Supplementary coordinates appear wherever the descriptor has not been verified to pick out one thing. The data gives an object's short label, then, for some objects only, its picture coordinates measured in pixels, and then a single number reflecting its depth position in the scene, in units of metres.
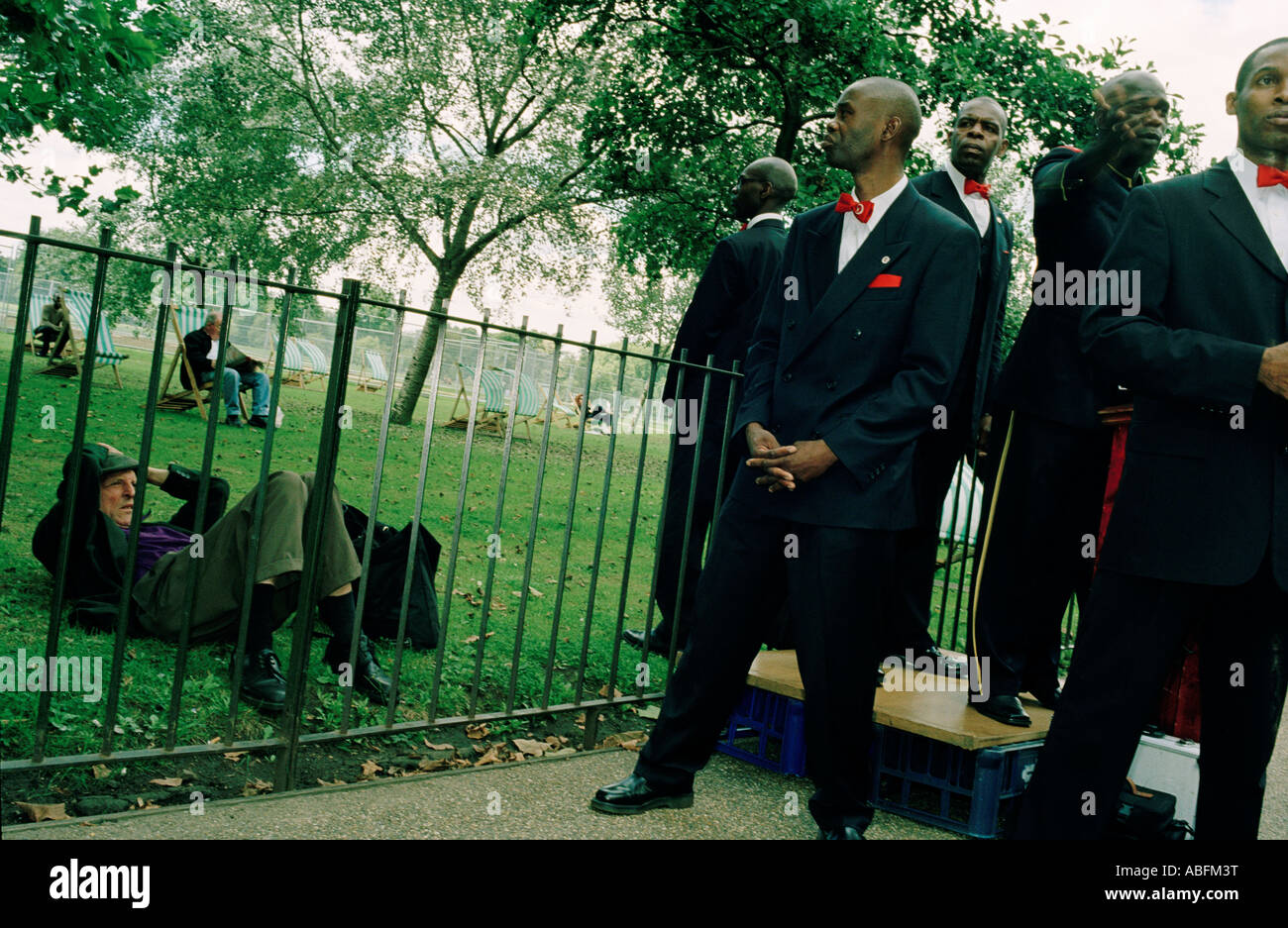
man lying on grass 3.88
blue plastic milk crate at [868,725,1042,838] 3.54
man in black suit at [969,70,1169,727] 3.74
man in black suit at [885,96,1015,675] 4.07
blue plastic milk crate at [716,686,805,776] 4.03
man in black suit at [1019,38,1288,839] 2.42
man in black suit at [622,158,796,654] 5.23
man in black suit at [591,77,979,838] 3.05
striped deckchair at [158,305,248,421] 12.45
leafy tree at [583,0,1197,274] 12.19
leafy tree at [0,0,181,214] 6.38
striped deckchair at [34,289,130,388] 12.02
